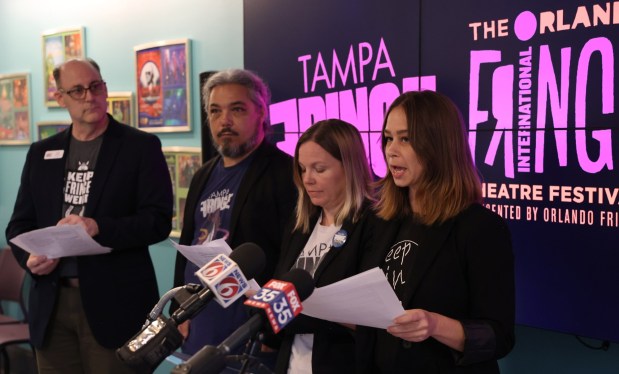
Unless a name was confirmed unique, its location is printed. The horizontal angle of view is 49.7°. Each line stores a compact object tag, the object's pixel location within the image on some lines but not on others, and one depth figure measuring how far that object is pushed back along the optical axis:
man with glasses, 2.69
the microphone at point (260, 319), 1.00
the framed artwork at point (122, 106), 4.35
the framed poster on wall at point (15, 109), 5.08
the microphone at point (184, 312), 1.06
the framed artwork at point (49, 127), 4.80
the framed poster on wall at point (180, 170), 4.04
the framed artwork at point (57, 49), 4.61
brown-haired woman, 1.61
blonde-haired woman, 1.97
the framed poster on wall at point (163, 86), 3.99
